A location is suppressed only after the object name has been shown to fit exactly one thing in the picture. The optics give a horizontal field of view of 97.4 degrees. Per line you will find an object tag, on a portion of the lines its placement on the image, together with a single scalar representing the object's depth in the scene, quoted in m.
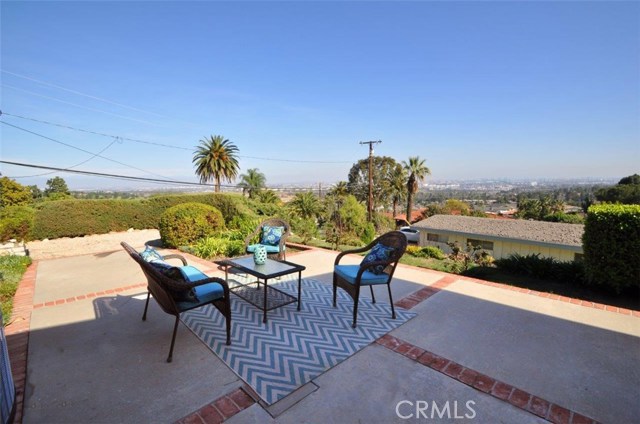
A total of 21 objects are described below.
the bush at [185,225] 8.01
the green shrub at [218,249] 6.77
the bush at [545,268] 5.35
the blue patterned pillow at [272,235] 5.66
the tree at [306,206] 14.42
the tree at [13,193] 19.56
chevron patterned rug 2.35
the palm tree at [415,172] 26.97
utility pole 17.60
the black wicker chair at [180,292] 2.51
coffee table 3.51
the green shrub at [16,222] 9.34
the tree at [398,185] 29.66
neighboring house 14.62
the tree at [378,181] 30.70
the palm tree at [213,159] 21.28
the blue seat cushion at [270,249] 5.43
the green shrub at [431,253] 11.41
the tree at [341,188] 28.41
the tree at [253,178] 29.34
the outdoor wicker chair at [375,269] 3.30
